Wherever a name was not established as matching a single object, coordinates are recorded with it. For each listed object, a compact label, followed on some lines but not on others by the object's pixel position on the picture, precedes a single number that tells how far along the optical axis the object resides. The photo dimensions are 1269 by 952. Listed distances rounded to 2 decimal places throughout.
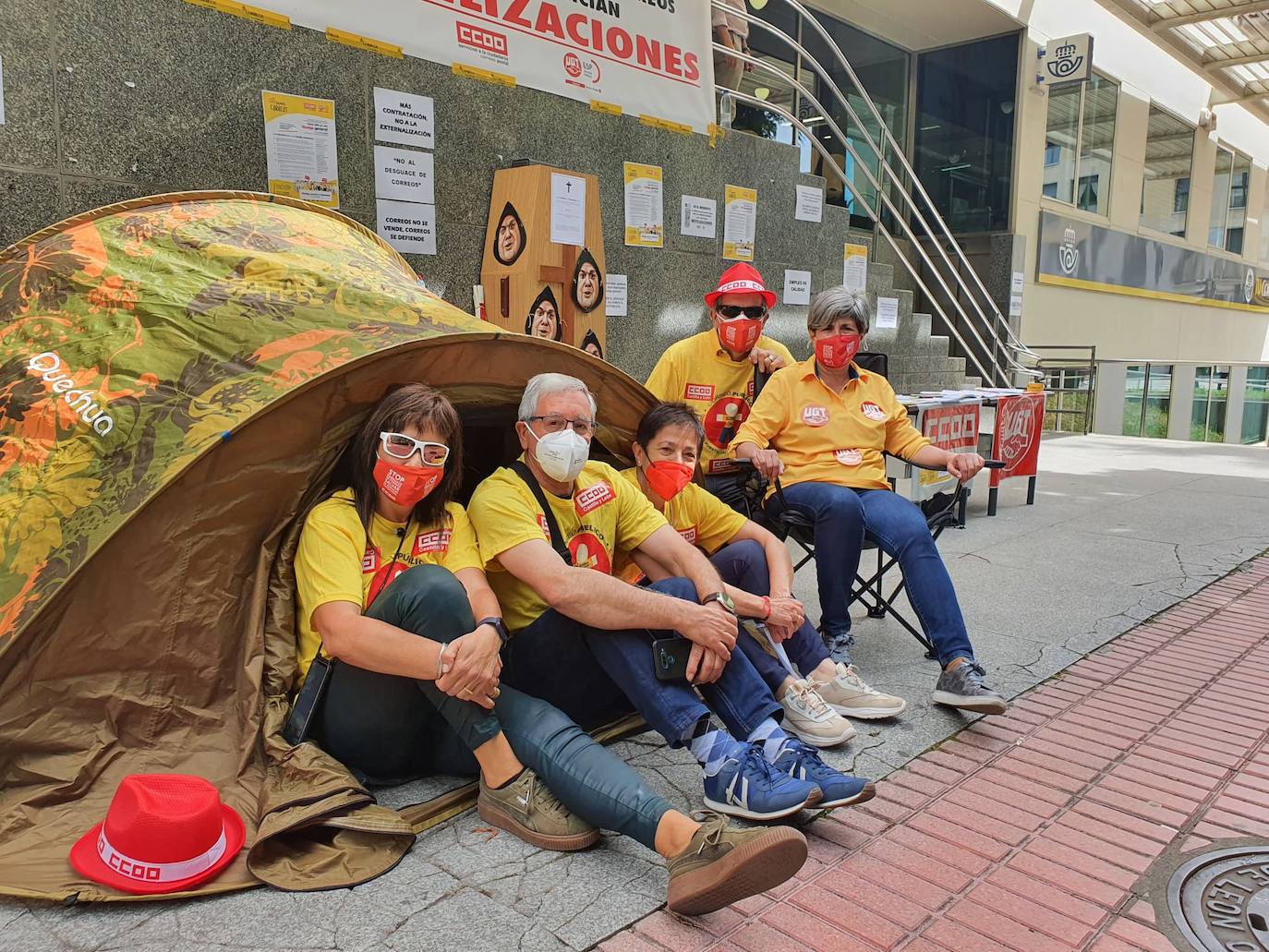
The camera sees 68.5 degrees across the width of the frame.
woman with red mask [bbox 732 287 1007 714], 3.30
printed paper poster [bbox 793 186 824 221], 6.98
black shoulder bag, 2.32
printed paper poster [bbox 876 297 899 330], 8.31
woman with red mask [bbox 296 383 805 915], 2.10
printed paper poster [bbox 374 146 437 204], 4.40
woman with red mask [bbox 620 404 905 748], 2.86
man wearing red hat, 3.95
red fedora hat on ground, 1.96
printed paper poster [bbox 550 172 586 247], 4.74
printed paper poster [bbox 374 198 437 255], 4.45
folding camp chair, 3.60
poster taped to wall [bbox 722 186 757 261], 6.38
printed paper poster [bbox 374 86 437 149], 4.37
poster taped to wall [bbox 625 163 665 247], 5.68
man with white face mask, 2.38
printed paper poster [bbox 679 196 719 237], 6.08
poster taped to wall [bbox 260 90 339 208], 4.00
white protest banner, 4.36
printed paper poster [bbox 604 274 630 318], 5.59
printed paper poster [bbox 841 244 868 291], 7.64
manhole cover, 2.04
